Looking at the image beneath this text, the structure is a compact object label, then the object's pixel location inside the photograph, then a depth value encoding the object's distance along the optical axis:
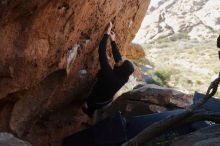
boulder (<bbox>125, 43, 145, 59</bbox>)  15.11
